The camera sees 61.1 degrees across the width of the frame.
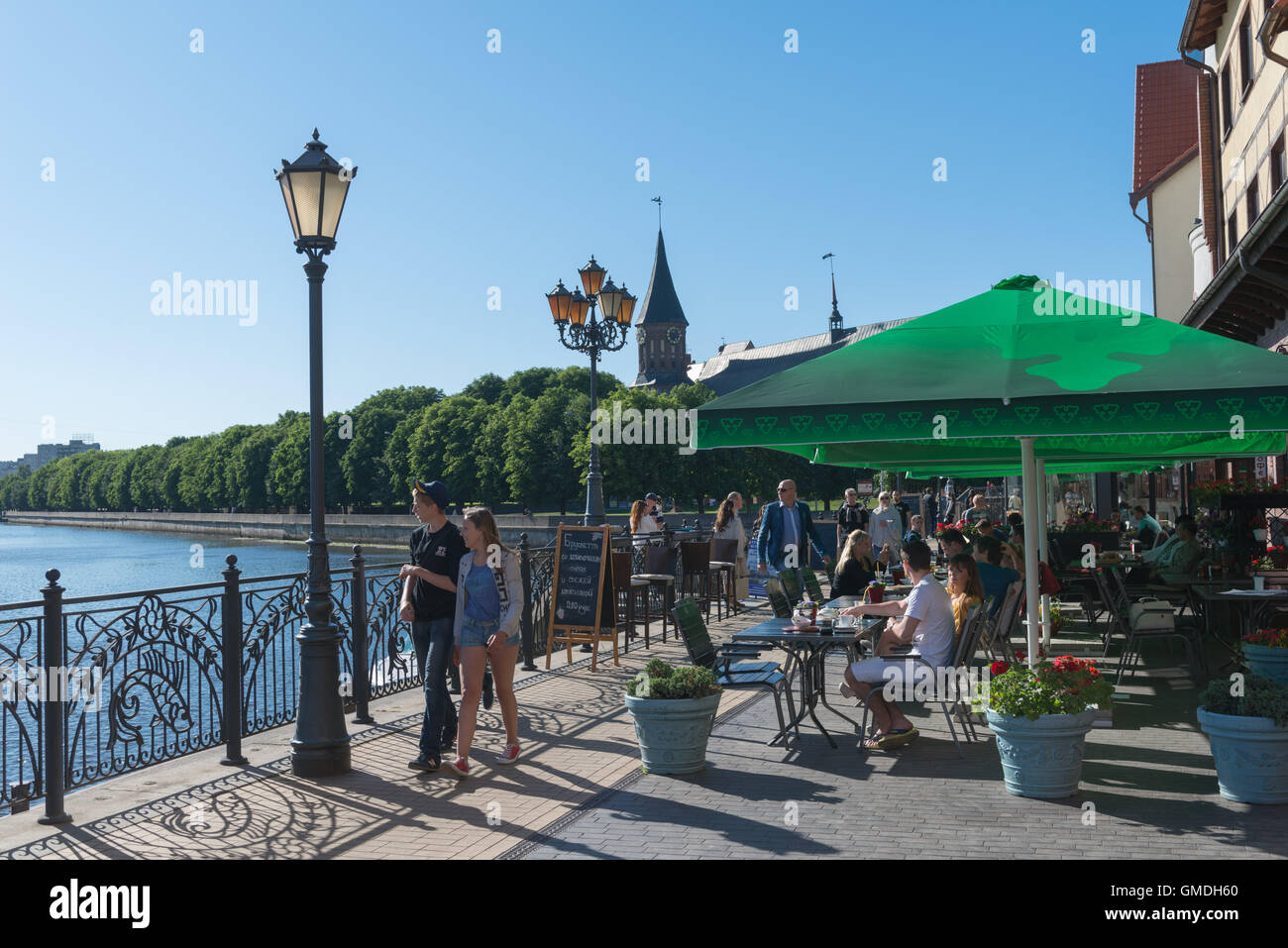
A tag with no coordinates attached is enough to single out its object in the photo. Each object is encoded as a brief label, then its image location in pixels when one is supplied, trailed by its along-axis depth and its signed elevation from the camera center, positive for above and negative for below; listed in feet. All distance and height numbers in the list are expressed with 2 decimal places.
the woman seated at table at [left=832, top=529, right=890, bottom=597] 36.22 -2.73
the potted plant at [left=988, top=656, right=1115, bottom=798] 20.22 -4.49
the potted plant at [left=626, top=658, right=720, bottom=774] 23.52 -4.89
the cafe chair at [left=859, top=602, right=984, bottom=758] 24.22 -3.97
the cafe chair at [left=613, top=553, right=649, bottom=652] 42.06 -3.59
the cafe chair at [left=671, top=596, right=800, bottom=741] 26.27 -4.43
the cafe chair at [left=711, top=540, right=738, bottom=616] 54.85 -3.71
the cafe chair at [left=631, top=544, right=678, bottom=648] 49.60 -3.44
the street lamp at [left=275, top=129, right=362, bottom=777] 24.21 -1.34
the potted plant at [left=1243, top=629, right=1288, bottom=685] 26.25 -4.19
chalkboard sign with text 39.17 -3.38
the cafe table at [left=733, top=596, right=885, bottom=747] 25.35 -3.65
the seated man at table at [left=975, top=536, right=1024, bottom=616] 30.17 -2.55
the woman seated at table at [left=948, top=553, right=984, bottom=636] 26.11 -2.35
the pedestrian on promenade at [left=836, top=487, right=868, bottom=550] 60.70 -1.56
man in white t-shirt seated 24.38 -3.45
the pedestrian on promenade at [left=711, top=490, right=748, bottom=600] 54.80 -1.96
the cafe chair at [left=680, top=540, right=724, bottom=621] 50.96 -3.31
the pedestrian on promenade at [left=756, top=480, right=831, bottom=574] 39.70 -1.57
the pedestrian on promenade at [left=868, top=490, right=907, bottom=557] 62.13 -2.11
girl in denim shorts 23.81 -2.52
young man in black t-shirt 24.43 -2.33
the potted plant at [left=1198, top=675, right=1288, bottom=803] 19.38 -4.68
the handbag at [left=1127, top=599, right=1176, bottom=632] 32.78 -4.08
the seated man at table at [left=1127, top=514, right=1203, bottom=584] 39.65 -2.64
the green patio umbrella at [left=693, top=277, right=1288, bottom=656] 19.03 +1.87
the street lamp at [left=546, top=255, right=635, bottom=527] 58.08 +9.49
